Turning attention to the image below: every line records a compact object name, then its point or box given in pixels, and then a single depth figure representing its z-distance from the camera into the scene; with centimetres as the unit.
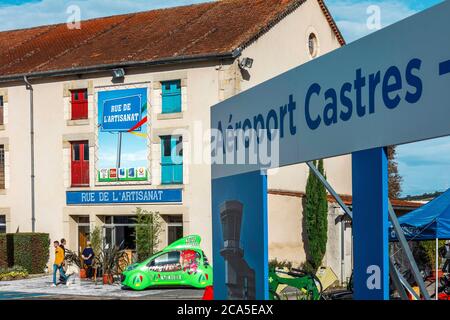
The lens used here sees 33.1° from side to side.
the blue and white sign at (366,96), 709
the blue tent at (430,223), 1473
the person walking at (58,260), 2487
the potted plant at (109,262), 2564
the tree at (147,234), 2738
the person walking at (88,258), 2681
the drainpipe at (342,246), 2906
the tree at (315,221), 2894
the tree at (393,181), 4300
